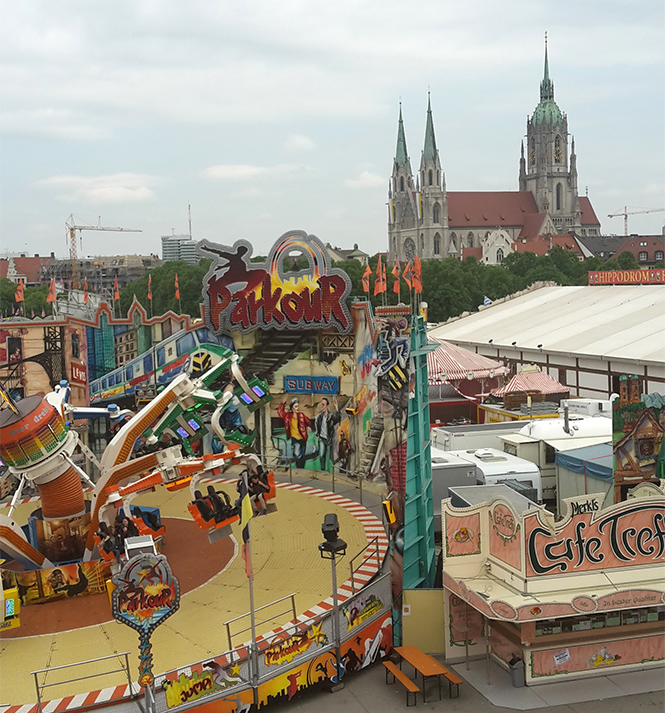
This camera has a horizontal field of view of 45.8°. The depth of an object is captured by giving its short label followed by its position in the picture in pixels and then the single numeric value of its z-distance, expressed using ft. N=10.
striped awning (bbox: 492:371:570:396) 113.08
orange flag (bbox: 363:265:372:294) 99.03
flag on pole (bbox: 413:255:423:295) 72.61
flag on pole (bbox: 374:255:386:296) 103.92
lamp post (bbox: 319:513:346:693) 46.62
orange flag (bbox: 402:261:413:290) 89.17
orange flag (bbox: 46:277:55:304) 92.39
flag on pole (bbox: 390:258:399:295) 105.17
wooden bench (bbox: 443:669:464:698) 47.47
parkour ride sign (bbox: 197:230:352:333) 89.35
